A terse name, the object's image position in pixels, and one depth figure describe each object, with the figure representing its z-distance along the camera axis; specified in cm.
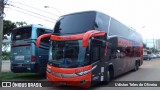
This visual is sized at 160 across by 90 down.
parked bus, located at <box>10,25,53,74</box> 739
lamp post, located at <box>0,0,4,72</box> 778
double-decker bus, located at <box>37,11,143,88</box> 544
